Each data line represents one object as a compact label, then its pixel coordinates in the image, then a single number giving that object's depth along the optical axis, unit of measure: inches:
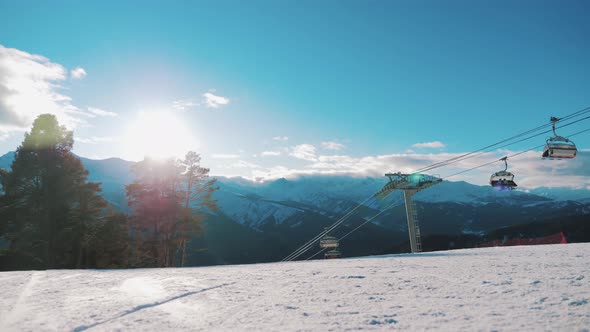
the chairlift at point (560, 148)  646.5
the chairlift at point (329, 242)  1366.9
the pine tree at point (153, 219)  1151.0
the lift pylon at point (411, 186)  1222.3
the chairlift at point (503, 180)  878.4
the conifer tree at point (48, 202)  948.6
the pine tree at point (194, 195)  1185.4
